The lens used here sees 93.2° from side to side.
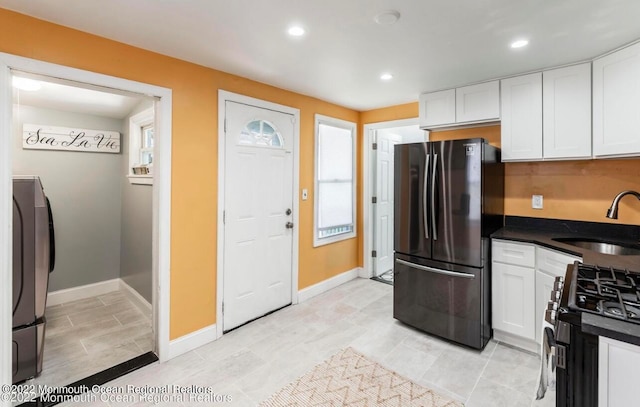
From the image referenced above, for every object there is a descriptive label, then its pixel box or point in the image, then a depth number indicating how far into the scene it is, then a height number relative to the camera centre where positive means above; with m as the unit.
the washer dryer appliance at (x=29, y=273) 2.03 -0.50
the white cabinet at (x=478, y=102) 2.82 +0.99
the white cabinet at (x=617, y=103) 2.10 +0.75
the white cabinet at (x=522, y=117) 2.63 +0.79
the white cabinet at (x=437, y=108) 3.08 +1.02
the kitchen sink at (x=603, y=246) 2.25 -0.31
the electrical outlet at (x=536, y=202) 2.89 +0.03
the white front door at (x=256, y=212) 2.86 -0.09
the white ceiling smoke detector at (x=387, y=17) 1.78 +1.13
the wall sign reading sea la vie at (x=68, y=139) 3.34 +0.74
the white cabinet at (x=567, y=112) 2.41 +0.77
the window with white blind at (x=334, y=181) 3.79 +0.31
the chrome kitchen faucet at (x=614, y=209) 2.11 -0.02
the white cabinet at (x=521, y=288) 2.34 -0.68
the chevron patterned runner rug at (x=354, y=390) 1.93 -1.26
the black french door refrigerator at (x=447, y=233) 2.51 -0.25
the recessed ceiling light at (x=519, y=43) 2.11 +1.15
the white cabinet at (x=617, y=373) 0.95 -0.54
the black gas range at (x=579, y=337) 1.03 -0.46
